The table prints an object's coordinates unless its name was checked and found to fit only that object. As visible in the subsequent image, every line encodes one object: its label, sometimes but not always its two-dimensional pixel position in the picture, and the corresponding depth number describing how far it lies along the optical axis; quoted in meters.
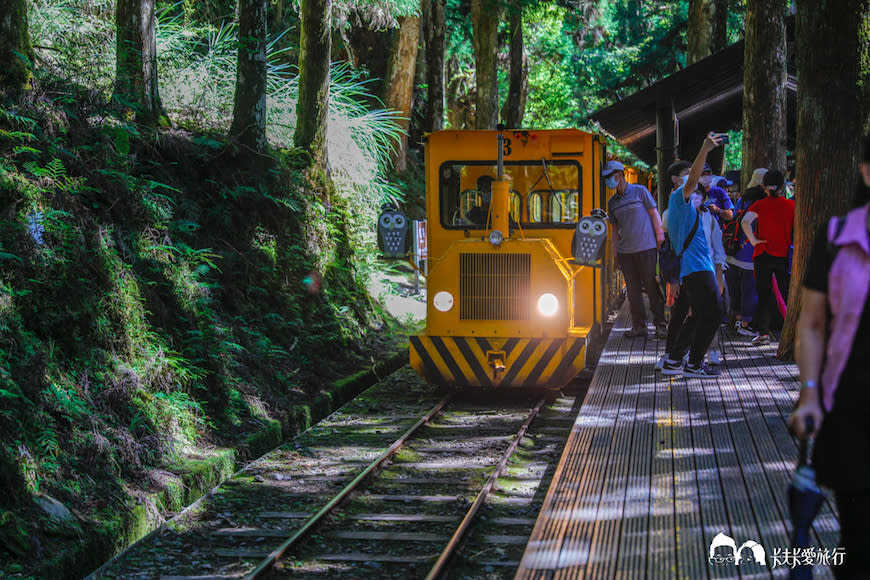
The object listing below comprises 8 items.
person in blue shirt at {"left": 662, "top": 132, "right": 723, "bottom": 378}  7.93
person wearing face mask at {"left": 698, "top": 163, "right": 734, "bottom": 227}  10.44
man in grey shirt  10.74
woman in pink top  3.04
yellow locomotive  9.77
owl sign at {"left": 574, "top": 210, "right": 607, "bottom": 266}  8.61
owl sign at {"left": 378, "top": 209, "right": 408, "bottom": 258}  9.16
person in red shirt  10.20
